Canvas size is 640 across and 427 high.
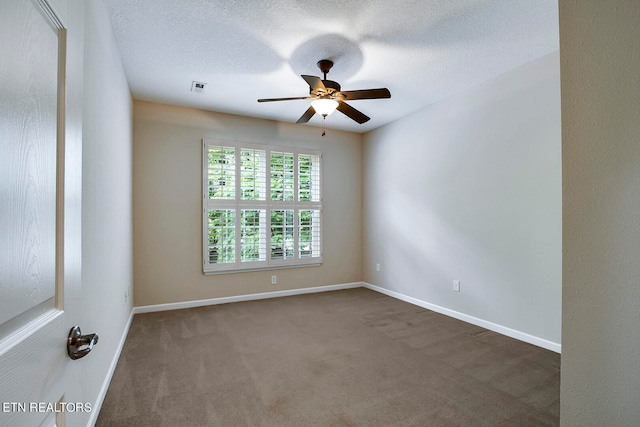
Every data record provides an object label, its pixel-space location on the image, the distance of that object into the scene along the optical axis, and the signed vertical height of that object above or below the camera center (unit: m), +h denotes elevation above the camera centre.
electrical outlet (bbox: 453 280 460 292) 3.72 -0.85
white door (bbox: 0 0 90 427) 0.50 +0.01
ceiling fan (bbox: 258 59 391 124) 2.68 +1.11
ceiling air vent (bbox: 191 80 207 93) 3.44 +1.49
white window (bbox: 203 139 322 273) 4.34 +0.15
